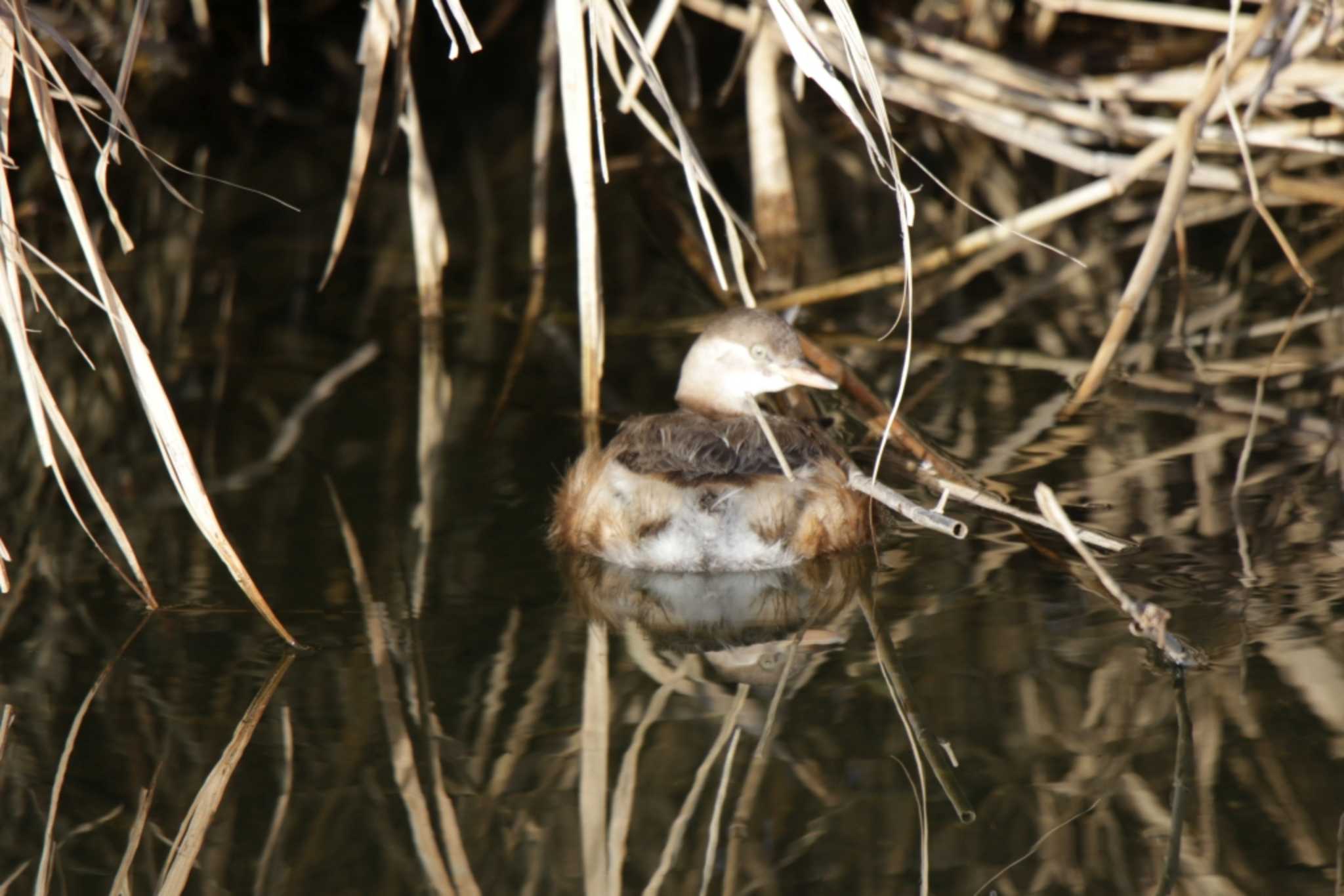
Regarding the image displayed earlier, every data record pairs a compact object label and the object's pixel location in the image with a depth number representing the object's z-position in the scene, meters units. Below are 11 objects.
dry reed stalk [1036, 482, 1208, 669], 6.45
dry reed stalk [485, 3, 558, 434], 12.01
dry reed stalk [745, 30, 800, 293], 13.10
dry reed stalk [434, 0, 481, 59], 6.82
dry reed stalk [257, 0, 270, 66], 8.44
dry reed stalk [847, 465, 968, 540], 7.07
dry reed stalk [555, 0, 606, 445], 8.38
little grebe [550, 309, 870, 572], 8.22
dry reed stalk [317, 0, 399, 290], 10.01
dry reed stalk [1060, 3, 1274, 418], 8.69
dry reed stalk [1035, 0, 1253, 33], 11.06
